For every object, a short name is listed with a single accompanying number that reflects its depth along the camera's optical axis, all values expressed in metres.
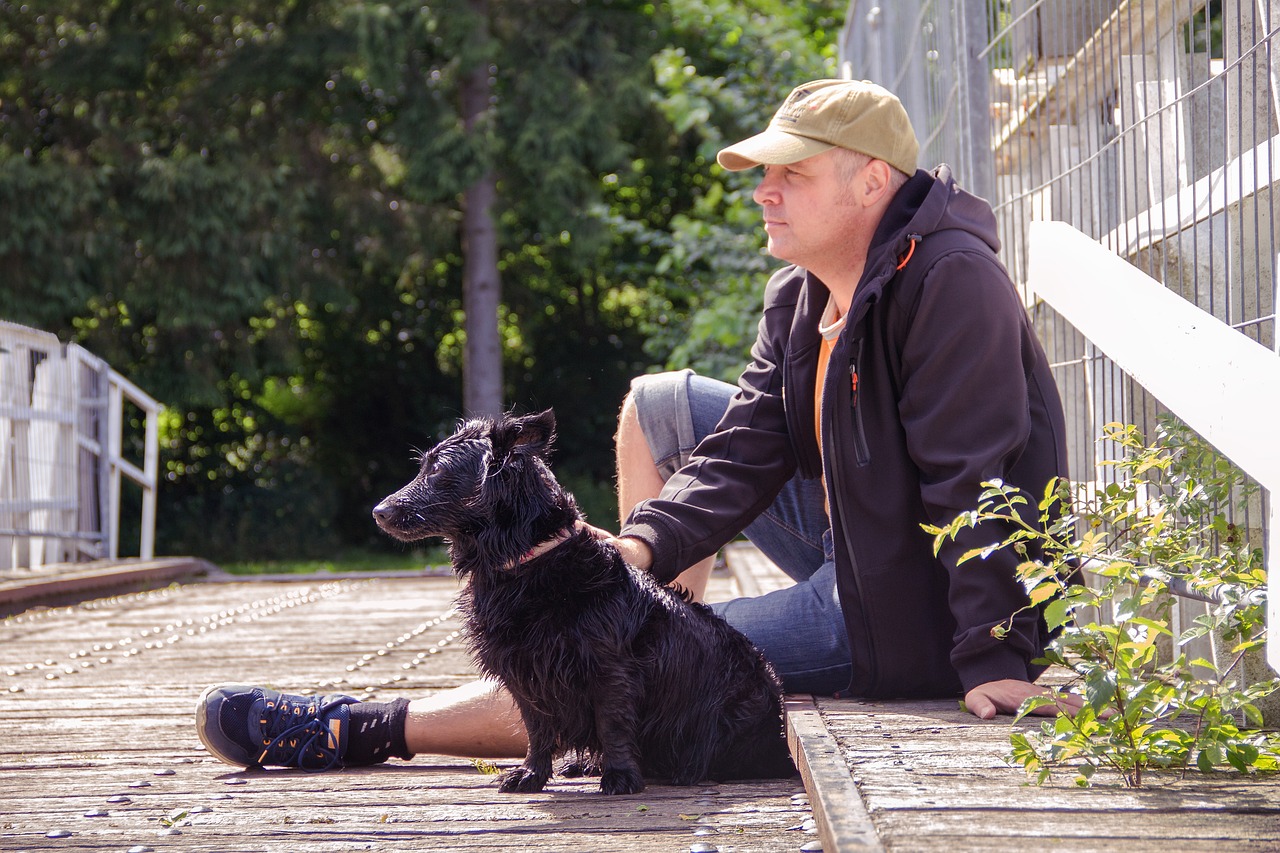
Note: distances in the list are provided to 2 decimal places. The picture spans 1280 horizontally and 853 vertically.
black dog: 4.45
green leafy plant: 3.43
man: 4.58
